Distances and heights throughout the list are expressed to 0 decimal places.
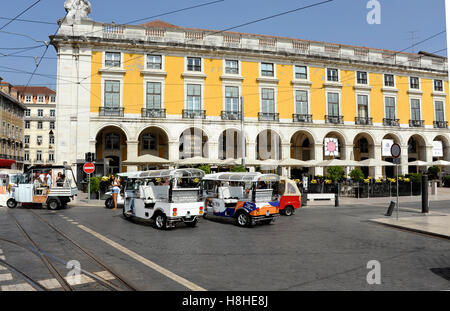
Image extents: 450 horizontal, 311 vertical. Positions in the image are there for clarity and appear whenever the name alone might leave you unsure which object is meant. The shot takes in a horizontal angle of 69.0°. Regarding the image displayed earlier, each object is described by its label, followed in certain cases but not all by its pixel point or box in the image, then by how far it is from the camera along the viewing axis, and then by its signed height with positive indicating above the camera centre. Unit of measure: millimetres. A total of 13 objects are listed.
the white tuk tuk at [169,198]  10781 -902
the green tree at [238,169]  21158 +190
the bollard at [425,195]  14328 -1065
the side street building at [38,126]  66938 +9861
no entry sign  19250 +336
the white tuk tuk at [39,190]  16328 -884
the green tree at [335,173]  23438 -127
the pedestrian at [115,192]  17359 -1043
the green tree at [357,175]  23812 -281
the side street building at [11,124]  49062 +8068
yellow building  28094 +7278
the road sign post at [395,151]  12391 +763
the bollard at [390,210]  13828 -1647
